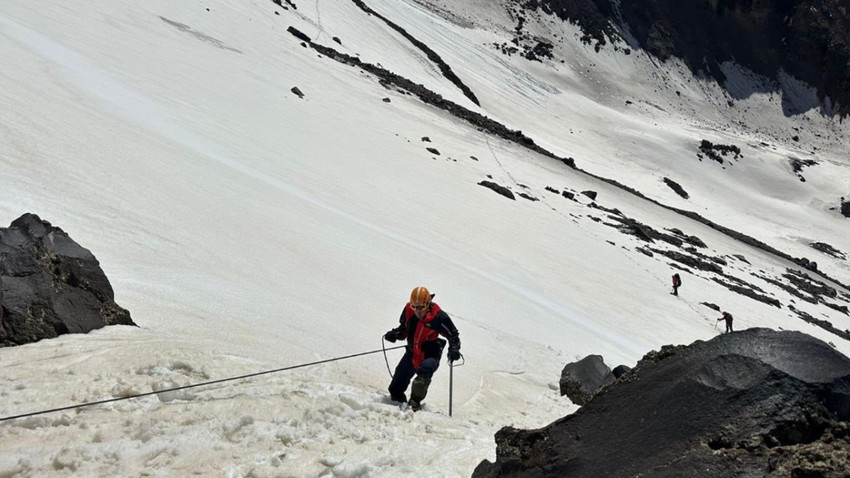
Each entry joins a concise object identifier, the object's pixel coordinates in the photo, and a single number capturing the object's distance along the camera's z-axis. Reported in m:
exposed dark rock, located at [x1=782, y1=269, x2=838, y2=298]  30.70
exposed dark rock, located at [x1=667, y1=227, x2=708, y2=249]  29.91
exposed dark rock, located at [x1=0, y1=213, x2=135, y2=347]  4.95
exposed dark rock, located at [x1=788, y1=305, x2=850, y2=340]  23.28
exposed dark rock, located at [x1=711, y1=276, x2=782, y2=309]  23.25
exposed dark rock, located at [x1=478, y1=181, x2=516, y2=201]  22.35
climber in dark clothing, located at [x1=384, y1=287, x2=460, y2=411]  5.64
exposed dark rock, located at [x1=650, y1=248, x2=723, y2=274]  24.81
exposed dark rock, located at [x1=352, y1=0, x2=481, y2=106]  45.75
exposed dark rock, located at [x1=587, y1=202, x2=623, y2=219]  28.13
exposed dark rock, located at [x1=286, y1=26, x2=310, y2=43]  35.81
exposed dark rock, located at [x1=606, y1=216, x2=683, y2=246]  25.30
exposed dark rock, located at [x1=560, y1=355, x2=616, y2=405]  7.67
